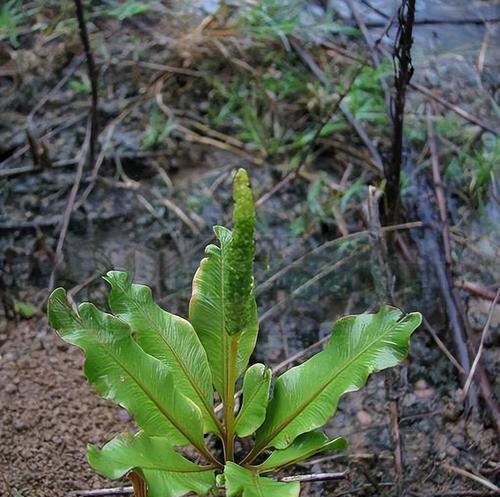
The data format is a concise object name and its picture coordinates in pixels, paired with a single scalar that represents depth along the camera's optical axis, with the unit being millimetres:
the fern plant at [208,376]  363
